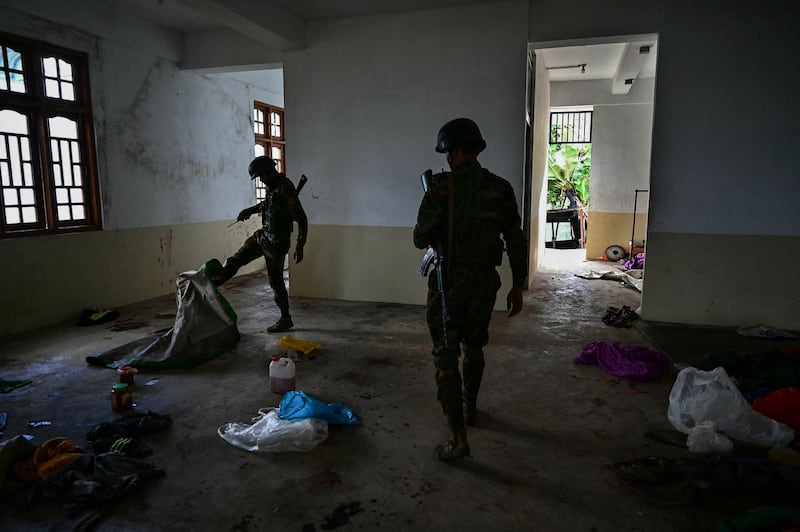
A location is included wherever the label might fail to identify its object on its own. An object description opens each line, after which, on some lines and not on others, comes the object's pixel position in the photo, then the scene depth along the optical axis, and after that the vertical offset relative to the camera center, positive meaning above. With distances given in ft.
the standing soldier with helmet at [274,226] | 14.47 -0.89
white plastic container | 10.47 -3.73
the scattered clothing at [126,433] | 8.00 -4.00
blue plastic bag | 8.84 -3.81
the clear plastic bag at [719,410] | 8.30 -3.67
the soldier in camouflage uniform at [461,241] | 7.84 -0.72
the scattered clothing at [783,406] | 8.66 -3.69
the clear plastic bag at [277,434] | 8.24 -4.02
